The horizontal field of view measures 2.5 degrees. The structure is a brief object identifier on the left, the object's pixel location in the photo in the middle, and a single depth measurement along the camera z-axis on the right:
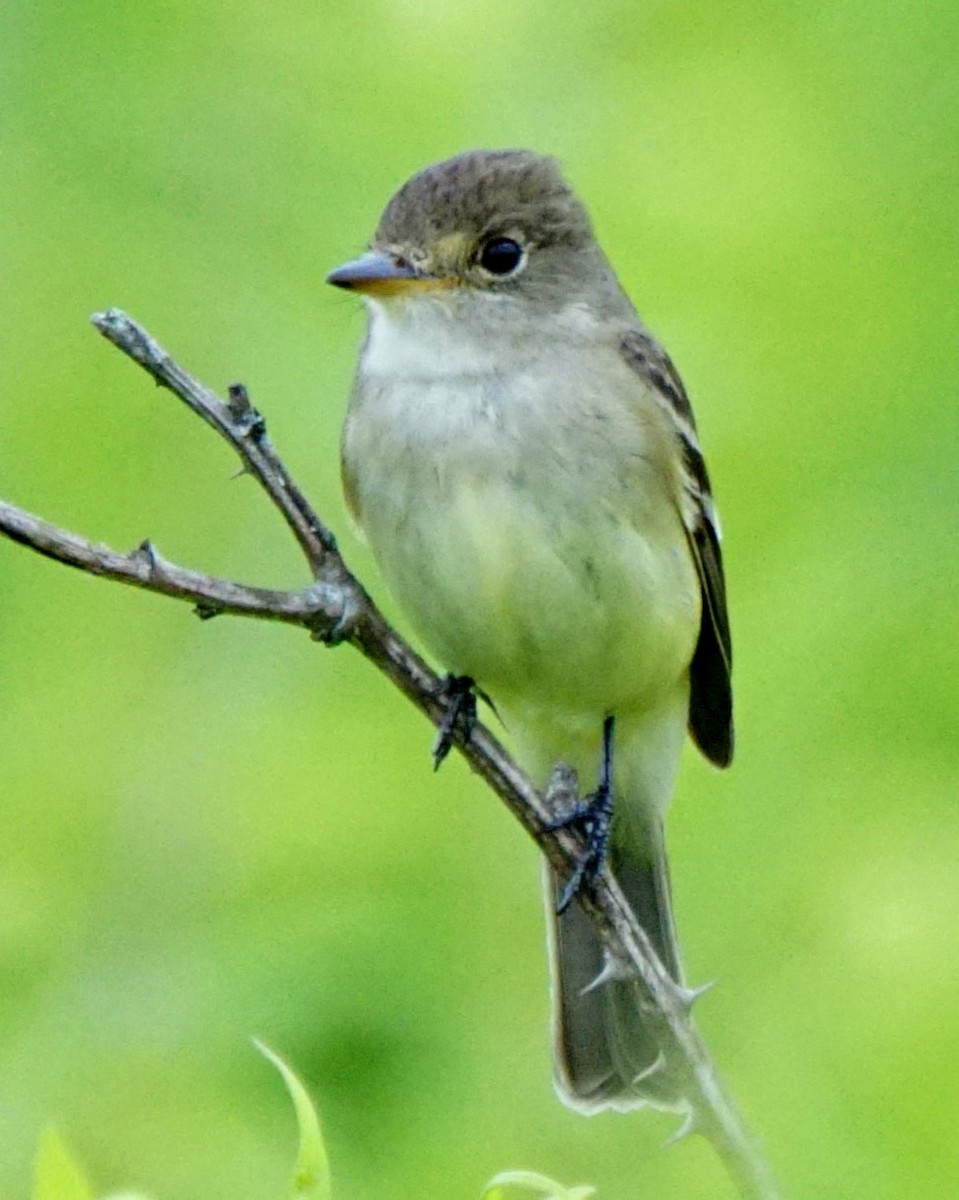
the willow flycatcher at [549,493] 2.90
